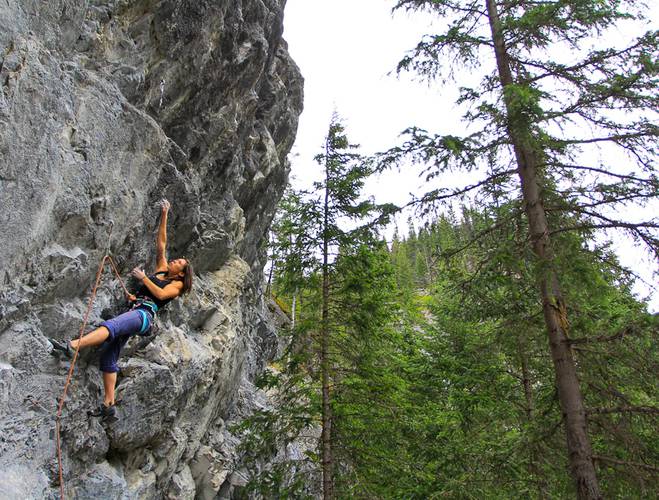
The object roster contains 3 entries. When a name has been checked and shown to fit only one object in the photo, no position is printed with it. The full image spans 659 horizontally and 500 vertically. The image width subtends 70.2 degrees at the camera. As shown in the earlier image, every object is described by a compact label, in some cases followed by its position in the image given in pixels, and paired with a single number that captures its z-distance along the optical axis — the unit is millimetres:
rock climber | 6387
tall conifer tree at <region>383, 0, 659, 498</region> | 6863
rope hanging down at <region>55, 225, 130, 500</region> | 5726
